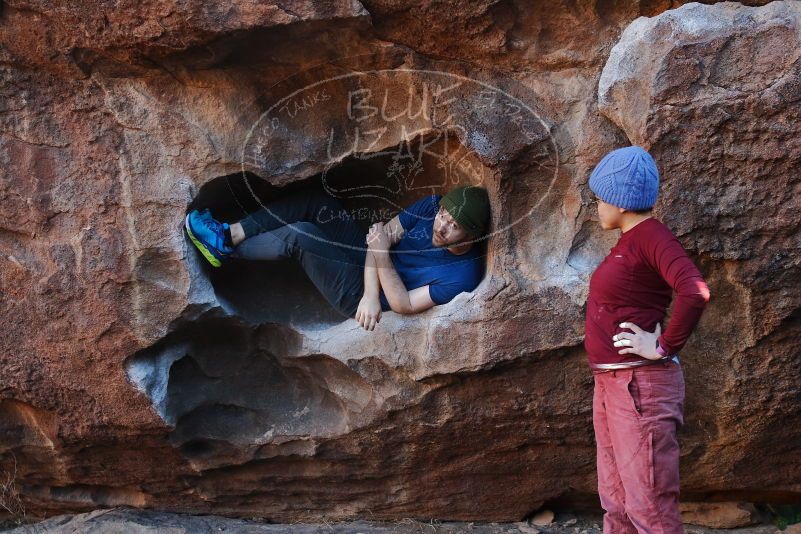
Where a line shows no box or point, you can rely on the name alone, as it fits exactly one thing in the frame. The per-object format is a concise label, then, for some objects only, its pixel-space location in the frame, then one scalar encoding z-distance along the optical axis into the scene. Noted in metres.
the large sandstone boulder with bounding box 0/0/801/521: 2.54
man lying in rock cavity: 2.87
